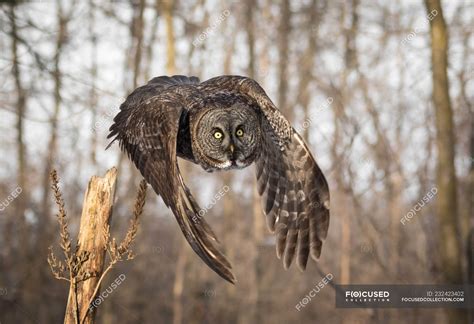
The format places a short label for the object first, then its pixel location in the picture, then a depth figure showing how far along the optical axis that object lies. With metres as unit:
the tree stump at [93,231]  7.34
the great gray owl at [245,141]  9.24
